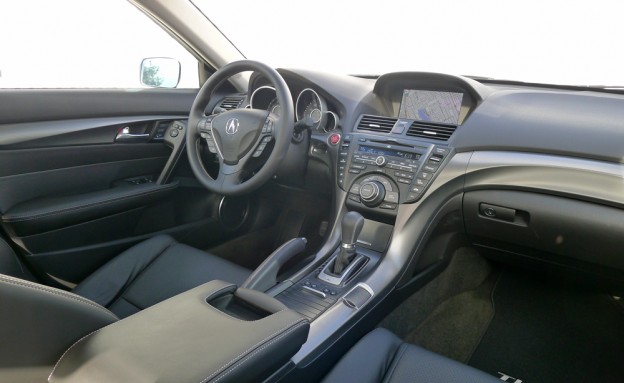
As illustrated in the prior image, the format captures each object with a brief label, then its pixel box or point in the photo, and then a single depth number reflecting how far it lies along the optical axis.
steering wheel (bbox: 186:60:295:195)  1.70
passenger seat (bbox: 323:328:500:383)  1.17
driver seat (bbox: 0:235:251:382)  0.72
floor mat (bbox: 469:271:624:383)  1.97
